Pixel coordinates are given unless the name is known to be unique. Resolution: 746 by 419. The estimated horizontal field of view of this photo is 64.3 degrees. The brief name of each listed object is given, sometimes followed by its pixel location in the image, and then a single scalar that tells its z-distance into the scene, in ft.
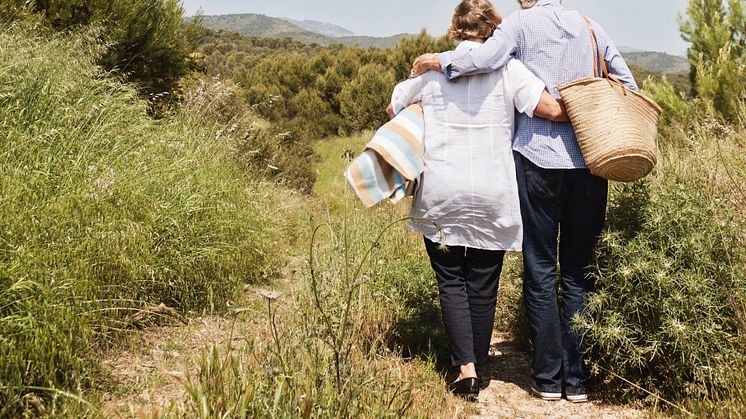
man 9.38
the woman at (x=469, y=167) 9.42
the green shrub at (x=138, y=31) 19.45
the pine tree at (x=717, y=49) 26.20
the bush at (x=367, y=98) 62.13
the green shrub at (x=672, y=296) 8.53
